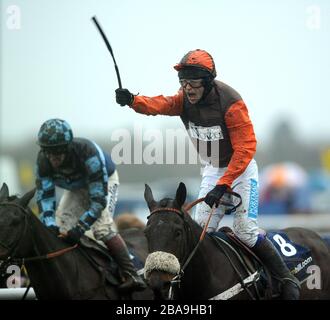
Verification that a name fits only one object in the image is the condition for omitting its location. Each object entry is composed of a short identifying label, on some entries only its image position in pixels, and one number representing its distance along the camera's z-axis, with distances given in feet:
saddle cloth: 50.01
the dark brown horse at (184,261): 41.98
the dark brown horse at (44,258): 49.52
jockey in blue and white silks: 53.85
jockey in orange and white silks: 47.85
